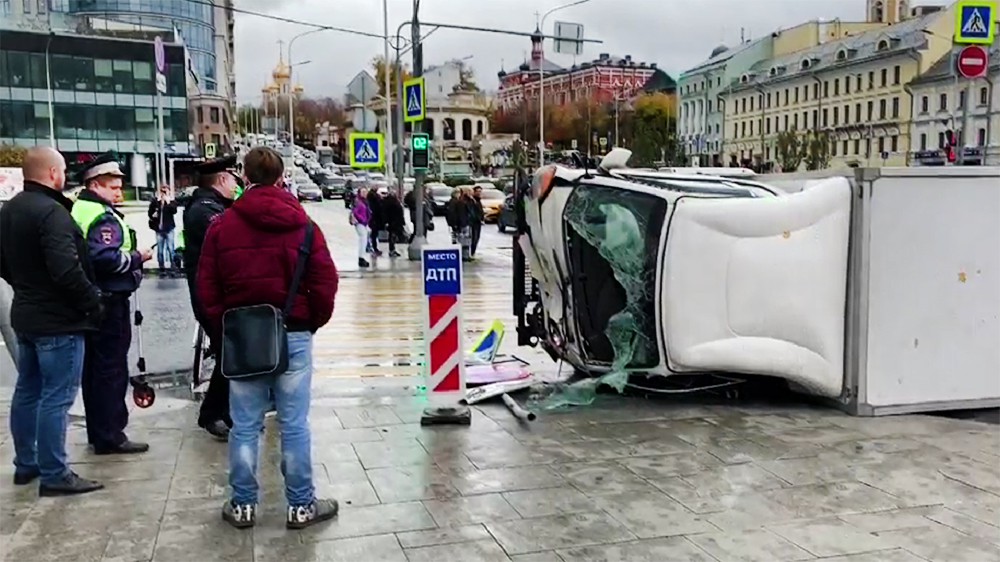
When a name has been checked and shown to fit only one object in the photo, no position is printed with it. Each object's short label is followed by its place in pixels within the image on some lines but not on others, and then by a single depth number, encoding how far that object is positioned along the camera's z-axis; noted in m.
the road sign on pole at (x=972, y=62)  14.13
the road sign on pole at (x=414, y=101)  20.19
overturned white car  6.94
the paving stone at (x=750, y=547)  4.51
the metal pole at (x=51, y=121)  68.29
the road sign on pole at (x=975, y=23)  14.77
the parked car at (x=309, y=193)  59.99
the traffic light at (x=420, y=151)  20.66
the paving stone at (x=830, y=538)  4.61
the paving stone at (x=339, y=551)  4.48
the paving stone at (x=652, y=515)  4.85
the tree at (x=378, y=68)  71.06
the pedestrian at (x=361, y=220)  20.58
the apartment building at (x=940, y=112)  65.31
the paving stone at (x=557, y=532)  4.66
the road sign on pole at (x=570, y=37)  26.17
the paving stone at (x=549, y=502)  5.12
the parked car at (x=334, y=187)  65.94
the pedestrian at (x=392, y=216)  23.08
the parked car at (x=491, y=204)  39.97
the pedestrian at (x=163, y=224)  19.12
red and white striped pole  6.85
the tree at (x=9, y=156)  45.82
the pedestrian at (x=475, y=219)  22.79
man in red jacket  4.62
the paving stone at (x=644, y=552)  4.49
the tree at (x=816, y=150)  75.25
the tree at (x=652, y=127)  81.31
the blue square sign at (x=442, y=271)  6.84
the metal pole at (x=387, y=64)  33.56
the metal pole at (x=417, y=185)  20.97
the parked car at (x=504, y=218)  30.57
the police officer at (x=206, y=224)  6.47
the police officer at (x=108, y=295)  5.84
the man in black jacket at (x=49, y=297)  5.11
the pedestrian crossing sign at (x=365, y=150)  20.66
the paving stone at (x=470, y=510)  4.99
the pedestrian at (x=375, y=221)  23.12
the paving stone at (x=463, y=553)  4.48
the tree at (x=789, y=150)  76.75
